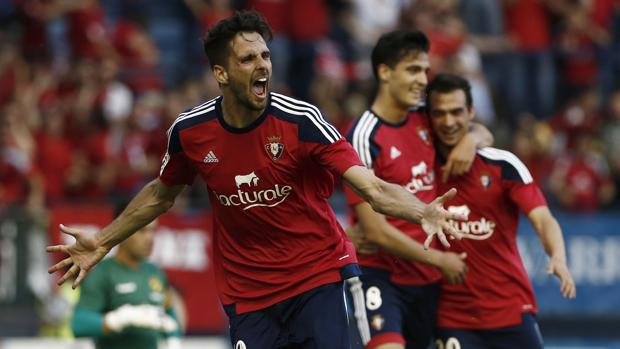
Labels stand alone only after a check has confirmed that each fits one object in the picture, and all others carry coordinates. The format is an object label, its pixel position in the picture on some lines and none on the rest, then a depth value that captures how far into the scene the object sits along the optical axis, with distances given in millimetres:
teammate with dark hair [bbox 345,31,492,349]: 17756
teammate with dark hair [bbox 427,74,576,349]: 18000
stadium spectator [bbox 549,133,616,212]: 34406
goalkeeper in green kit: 19828
